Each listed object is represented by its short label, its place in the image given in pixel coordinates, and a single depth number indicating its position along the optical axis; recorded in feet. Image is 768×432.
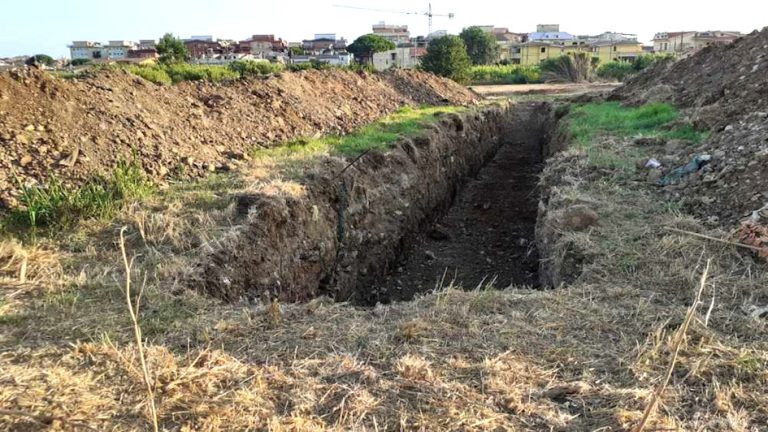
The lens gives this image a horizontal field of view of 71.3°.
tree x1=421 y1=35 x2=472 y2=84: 97.04
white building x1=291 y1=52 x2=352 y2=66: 217.93
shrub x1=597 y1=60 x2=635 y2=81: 132.98
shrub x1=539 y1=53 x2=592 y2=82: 130.72
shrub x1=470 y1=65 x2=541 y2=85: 138.72
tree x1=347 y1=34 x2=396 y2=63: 246.27
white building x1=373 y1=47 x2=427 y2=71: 219.12
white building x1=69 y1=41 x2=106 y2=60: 307.29
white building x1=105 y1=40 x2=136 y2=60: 324.27
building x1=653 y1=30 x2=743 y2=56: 219.57
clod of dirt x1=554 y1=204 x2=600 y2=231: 18.62
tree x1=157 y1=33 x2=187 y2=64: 96.63
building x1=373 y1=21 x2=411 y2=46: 458.74
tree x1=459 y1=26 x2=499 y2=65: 233.14
